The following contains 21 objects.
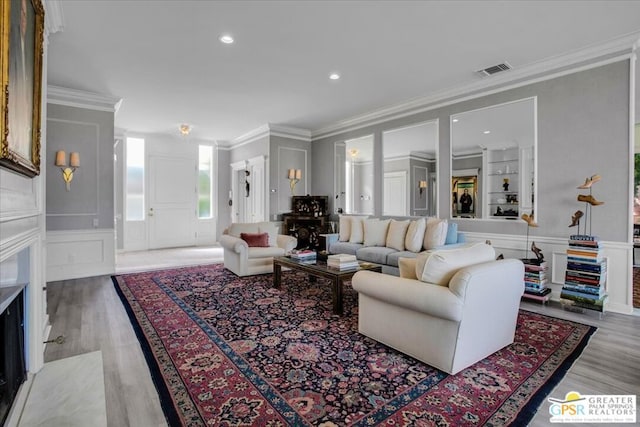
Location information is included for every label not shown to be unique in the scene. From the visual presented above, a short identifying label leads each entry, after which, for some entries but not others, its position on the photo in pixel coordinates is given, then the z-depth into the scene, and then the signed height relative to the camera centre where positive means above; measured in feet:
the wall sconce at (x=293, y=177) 23.65 +2.39
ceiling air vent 13.16 +5.88
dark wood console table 22.27 -0.79
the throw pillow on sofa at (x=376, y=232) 16.92 -1.24
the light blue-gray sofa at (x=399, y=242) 14.87 -1.60
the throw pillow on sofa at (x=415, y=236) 15.14 -1.27
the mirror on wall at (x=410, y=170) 17.34 +2.25
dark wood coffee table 10.75 -2.26
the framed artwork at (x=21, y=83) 3.77 +1.86
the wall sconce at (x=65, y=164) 15.66 +2.15
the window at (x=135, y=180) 25.43 +2.24
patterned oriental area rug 5.74 -3.60
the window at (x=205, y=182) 28.84 +2.38
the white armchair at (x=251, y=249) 15.98 -2.11
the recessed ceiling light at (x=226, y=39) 11.00 +5.85
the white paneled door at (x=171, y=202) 26.40 +0.54
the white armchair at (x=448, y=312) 6.72 -2.37
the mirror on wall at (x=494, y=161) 13.67 +2.23
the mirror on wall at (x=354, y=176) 21.09 +2.25
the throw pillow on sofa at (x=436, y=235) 14.79 -1.18
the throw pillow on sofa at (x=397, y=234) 15.79 -1.27
